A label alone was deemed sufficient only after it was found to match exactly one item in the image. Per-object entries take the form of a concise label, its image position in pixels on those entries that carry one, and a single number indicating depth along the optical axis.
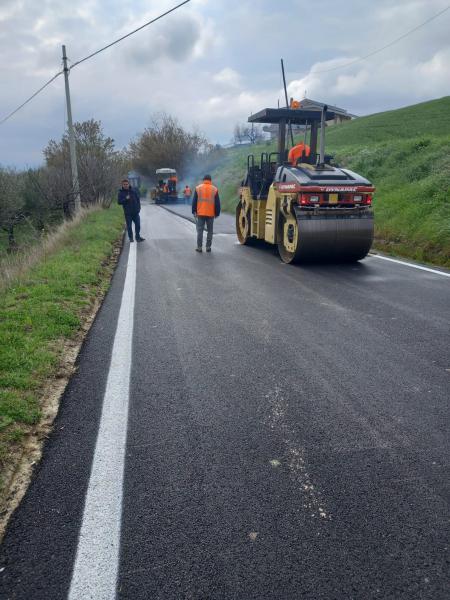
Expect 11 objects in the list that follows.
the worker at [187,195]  41.19
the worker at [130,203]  13.27
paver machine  42.59
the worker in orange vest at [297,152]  10.05
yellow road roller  8.60
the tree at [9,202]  19.94
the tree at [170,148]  60.44
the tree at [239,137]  89.29
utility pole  19.41
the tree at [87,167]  23.70
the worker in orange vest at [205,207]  11.37
